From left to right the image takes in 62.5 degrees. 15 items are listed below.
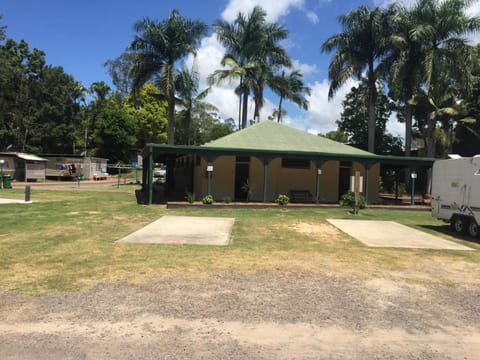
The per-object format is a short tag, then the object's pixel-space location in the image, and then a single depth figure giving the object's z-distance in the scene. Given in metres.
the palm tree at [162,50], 26.36
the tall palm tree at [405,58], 24.80
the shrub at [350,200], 17.58
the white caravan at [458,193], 10.54
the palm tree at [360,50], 26.30
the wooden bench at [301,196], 19.39
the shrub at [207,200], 16.65
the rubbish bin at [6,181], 25.95
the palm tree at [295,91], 35.34
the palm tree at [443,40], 24.02
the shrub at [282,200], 17.36
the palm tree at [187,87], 27.03
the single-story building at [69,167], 36.94
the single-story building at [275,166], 17.56
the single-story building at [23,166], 32.16
